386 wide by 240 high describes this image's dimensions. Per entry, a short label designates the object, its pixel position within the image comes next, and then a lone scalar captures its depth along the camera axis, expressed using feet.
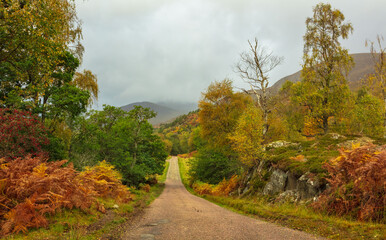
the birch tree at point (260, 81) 65.98
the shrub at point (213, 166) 84.28
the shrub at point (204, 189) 82.91
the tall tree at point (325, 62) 71.20
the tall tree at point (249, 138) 54.44
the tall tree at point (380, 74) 77.97
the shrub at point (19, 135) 28.96
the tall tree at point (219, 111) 85.05
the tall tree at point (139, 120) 89.67
